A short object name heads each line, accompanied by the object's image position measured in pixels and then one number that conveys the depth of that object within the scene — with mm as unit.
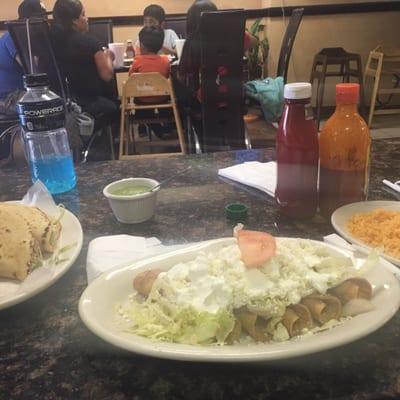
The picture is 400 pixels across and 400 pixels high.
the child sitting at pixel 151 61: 3420
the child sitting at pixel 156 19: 4328
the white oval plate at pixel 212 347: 542
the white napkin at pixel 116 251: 787
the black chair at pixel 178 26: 4879
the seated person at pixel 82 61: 3174
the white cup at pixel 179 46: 3449
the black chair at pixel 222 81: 2682
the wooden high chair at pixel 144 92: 2930
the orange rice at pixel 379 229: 811
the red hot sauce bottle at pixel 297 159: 943
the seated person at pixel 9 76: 3041
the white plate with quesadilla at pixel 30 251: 739
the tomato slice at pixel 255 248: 635
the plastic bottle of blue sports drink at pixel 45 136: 1129
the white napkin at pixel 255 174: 1174
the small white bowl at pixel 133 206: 993
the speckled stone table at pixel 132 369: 544
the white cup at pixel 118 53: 3754
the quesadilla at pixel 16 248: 759
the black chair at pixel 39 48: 2814
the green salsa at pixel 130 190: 1048
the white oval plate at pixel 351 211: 860
